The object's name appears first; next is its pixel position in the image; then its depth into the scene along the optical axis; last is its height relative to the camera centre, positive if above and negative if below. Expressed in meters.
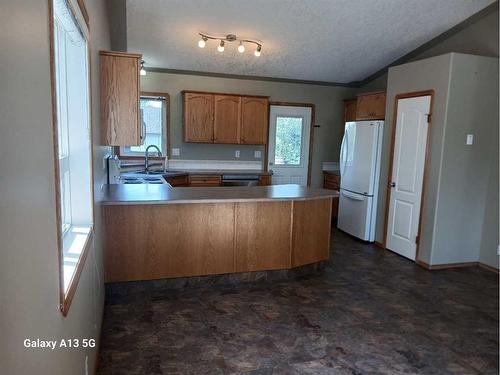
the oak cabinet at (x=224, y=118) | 5.50 +0.36
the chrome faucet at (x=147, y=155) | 5.42 -0.26
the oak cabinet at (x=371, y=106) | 4.88 +0.55
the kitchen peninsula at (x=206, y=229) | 3.03 -0.79
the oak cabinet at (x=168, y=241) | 3.02 -0.88
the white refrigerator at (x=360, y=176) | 4.80 -0.42
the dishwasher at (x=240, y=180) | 5.64 -0.60
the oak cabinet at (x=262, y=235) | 3.33 -0.87
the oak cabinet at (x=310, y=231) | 3.53 -0.87
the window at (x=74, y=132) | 1.79 +0.02
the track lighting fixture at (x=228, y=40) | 4.36 +1.25
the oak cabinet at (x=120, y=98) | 2.85 +0.31
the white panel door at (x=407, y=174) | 4.18 -0.32
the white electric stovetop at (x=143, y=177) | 4.40 -0.51
